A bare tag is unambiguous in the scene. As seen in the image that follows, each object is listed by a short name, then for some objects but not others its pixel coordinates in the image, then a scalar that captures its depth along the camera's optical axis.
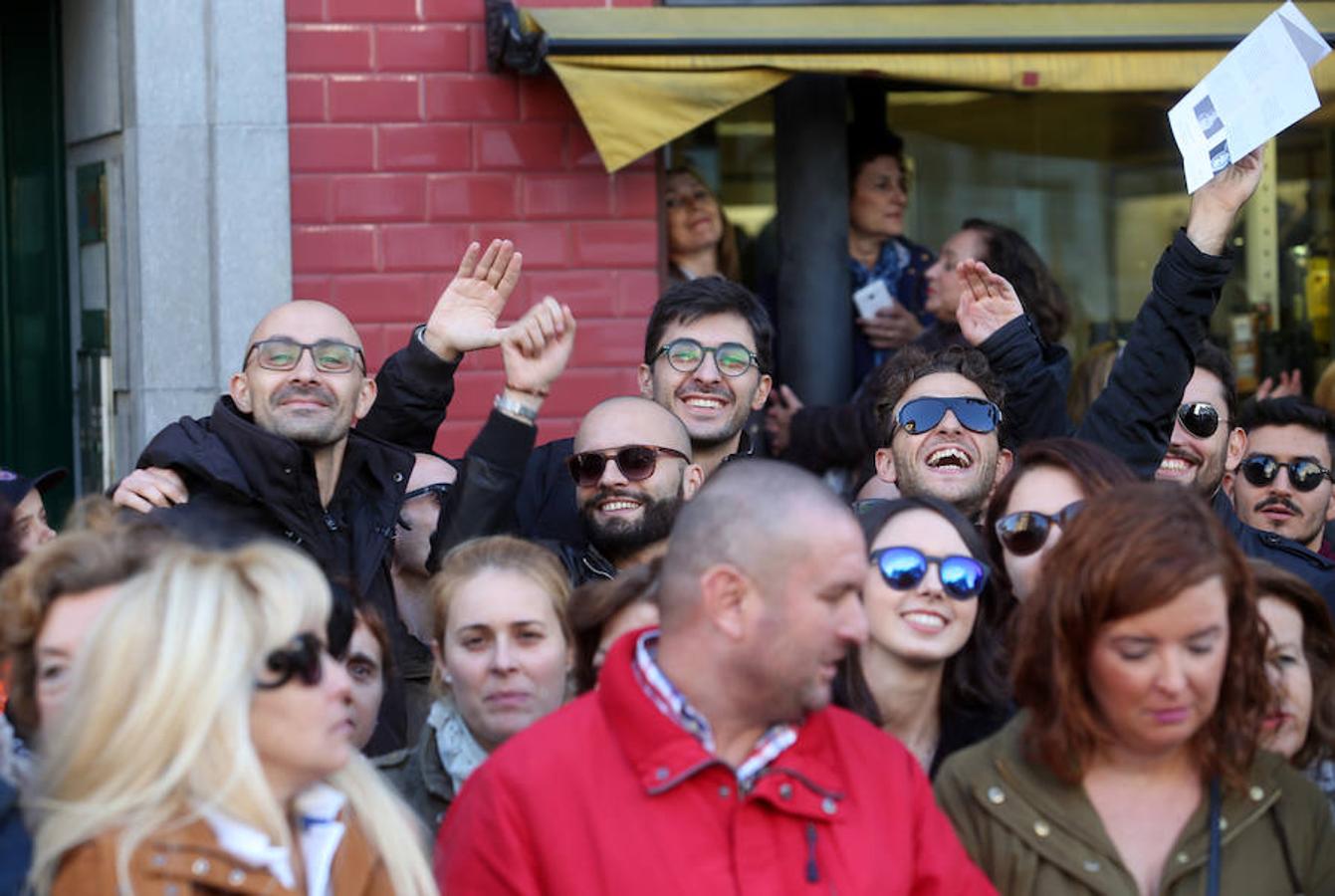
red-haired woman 7.22
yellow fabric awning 14.27
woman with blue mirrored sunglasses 8.45
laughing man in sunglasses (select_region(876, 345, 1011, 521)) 10.73
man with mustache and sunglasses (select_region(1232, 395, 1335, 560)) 11.73
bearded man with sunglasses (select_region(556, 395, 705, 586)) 10.34
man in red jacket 6.55
